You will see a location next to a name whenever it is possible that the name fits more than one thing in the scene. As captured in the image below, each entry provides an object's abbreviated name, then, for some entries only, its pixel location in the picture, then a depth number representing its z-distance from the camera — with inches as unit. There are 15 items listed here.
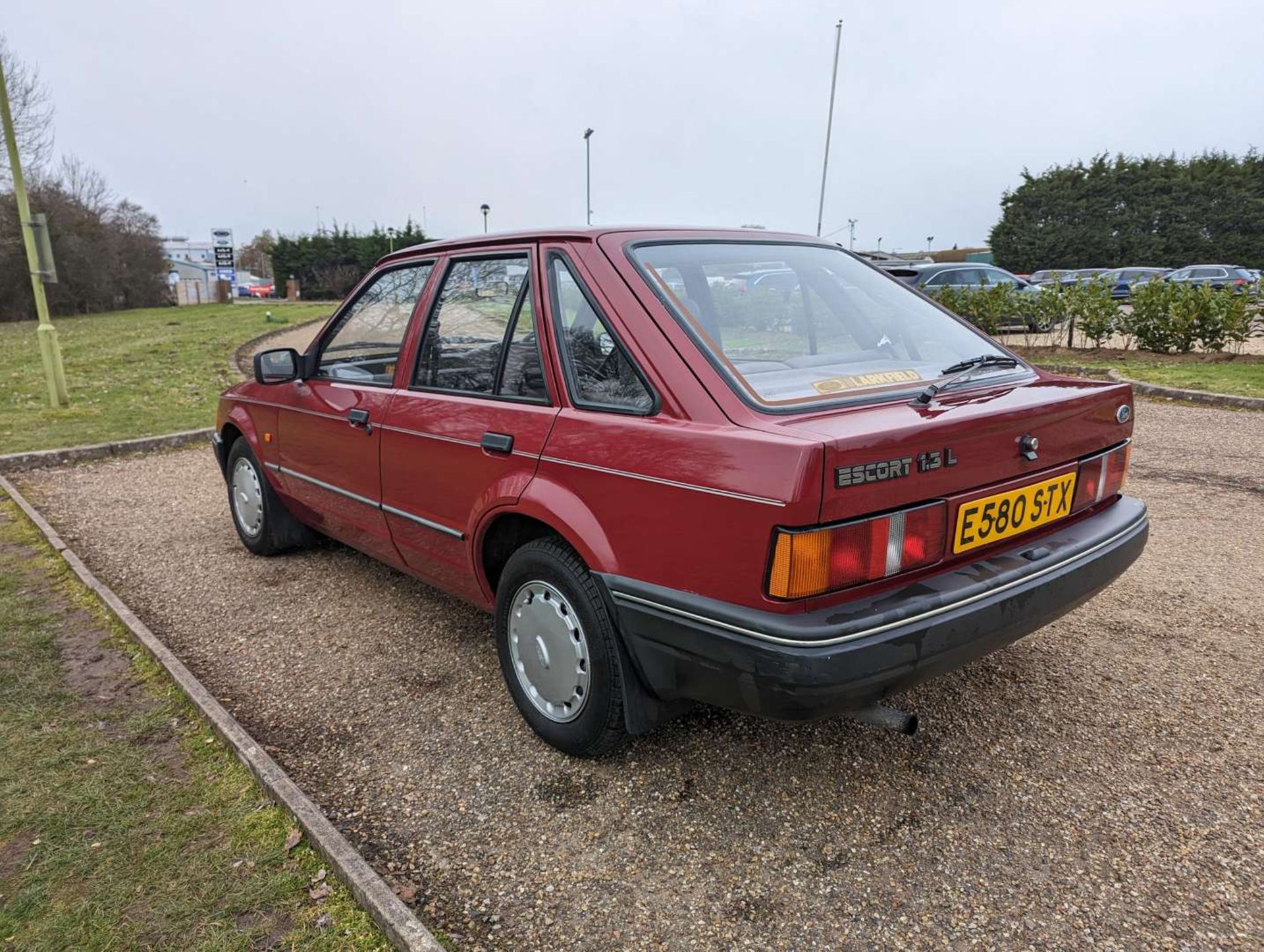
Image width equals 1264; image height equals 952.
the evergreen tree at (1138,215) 1614.2
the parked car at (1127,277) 1027.9
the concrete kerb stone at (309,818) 77.0
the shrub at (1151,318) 489.1
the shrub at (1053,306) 537.3
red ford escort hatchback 80.4
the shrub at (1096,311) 510.3
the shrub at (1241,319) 458.3
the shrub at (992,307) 546.3
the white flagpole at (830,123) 1023.0
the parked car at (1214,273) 1010.8
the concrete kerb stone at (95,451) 281.3
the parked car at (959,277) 735.1
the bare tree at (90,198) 1412.4
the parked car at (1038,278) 1135.8
